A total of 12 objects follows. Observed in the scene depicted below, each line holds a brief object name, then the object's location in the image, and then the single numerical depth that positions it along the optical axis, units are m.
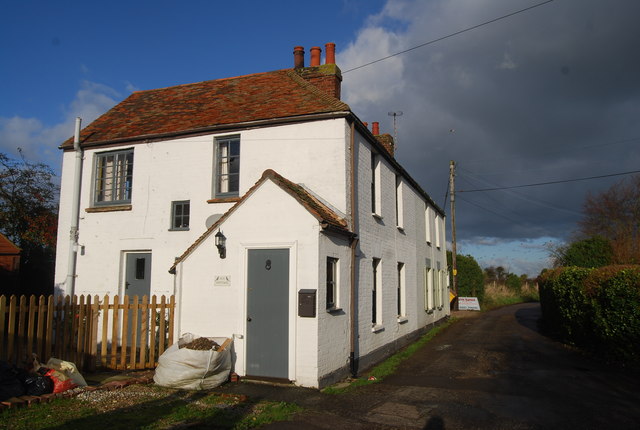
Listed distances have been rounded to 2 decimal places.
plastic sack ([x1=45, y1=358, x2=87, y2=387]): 8.34
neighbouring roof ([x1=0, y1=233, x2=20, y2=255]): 19.92
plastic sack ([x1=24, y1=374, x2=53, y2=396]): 7.57
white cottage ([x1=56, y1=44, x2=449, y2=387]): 9.46
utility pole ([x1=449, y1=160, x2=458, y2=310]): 32.31
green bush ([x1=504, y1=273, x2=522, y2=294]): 46.44
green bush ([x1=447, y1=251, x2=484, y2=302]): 34.72
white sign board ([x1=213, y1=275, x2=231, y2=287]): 9.91
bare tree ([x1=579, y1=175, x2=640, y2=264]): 36.89
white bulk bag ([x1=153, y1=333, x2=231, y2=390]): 8.67
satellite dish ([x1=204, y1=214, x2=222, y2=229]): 12.11
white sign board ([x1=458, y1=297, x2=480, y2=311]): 32.56
